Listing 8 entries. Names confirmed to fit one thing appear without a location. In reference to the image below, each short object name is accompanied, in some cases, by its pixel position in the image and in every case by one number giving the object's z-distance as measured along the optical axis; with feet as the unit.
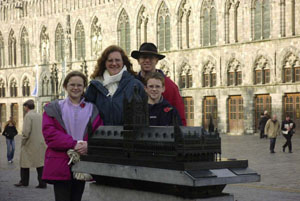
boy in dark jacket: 16.84
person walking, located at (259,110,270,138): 104.53
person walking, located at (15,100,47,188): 38.42
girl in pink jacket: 16.62
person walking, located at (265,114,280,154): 68.23
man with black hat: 19.25
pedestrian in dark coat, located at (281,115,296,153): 68.96
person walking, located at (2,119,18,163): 57.93
